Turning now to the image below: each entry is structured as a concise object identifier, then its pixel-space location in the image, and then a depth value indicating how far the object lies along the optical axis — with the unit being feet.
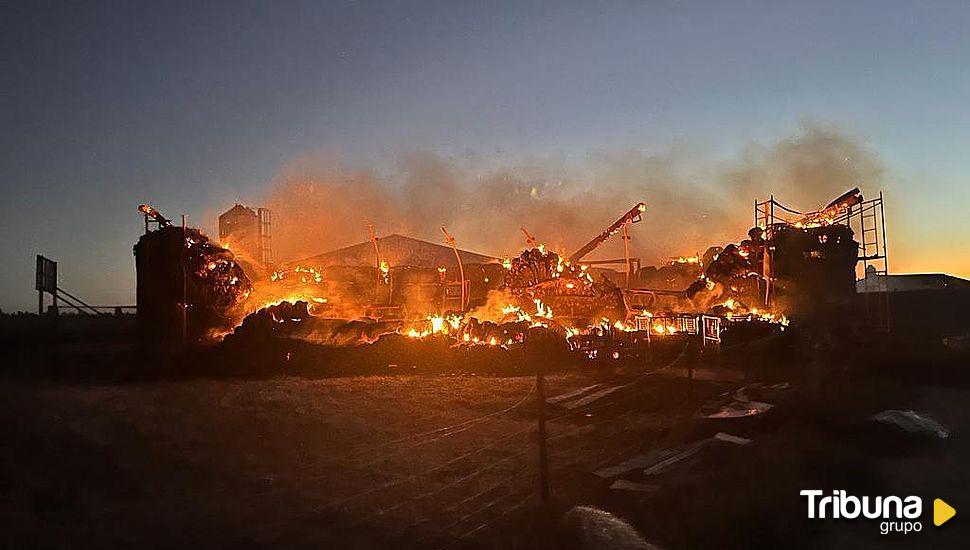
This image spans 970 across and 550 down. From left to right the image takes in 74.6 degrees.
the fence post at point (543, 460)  26.03
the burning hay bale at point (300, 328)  74.84
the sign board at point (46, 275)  100.82
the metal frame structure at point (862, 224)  84.43
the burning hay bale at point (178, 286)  79.20
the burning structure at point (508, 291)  78.89
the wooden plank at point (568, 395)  52.97
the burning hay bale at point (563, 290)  93.81
